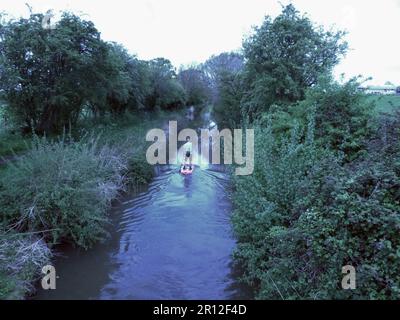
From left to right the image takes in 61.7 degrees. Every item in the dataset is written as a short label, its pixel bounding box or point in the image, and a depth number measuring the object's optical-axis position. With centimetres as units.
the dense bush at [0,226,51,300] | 525
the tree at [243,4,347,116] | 1345
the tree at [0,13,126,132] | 1285
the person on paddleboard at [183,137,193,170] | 1516
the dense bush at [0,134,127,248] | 712
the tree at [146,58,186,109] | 3326
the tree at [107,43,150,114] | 1950
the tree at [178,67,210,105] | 4769
